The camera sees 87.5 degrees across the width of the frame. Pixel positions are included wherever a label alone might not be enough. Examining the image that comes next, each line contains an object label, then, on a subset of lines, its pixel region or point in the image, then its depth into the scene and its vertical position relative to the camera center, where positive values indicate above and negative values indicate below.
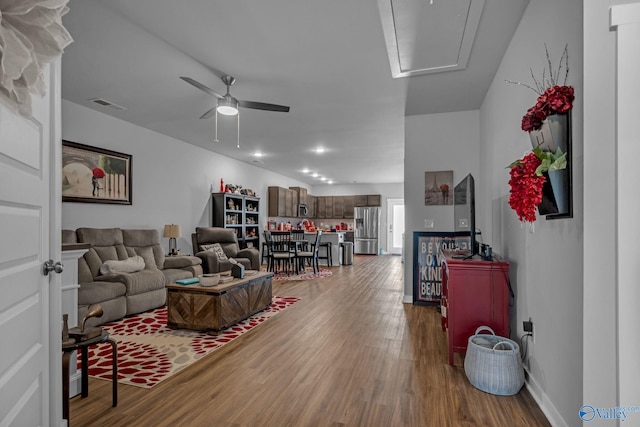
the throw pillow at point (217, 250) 6.21 -0.69
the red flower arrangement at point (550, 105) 1.65 +0.56
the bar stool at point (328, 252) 8.82 -1.03
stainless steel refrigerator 11.90 -0.61
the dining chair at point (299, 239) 7.66 -0.65
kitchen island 8.73 -0.76
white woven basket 2.22 -1.05
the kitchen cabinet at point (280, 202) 9.72 +0.33
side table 1.76 -0.88
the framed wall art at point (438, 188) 4.65 +0.36
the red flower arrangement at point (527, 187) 1.71 +0.14
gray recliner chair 5.65 -0.72
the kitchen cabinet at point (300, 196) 11.06 +0.60
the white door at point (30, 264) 0.90 -0.16
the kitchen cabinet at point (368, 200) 12.05 +0.49
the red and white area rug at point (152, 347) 2.54 -1.23
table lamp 5.62 -0.33
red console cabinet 2.65 -0.68
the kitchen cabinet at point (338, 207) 12.48 +0.23
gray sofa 3.73 -0.80
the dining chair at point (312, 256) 7.41 -0.95
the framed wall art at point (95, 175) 4.31 +0.52
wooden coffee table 3.41 -0.98
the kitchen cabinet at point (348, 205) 12.34 +0.29
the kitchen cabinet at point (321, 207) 12.73 +0.24
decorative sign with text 4.56 -0.69
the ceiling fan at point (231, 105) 3.51 +1.16
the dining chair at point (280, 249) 7.20 -0.82
